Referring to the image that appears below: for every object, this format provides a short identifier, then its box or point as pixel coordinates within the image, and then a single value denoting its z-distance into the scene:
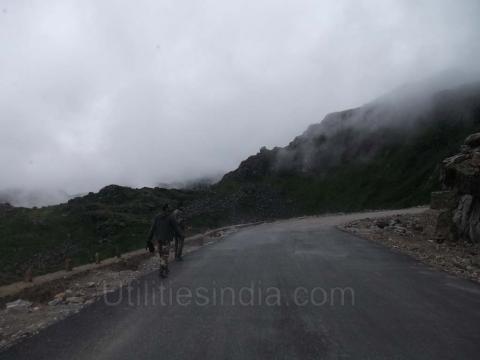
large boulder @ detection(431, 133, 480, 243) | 17.25
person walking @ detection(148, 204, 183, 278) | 12.34
